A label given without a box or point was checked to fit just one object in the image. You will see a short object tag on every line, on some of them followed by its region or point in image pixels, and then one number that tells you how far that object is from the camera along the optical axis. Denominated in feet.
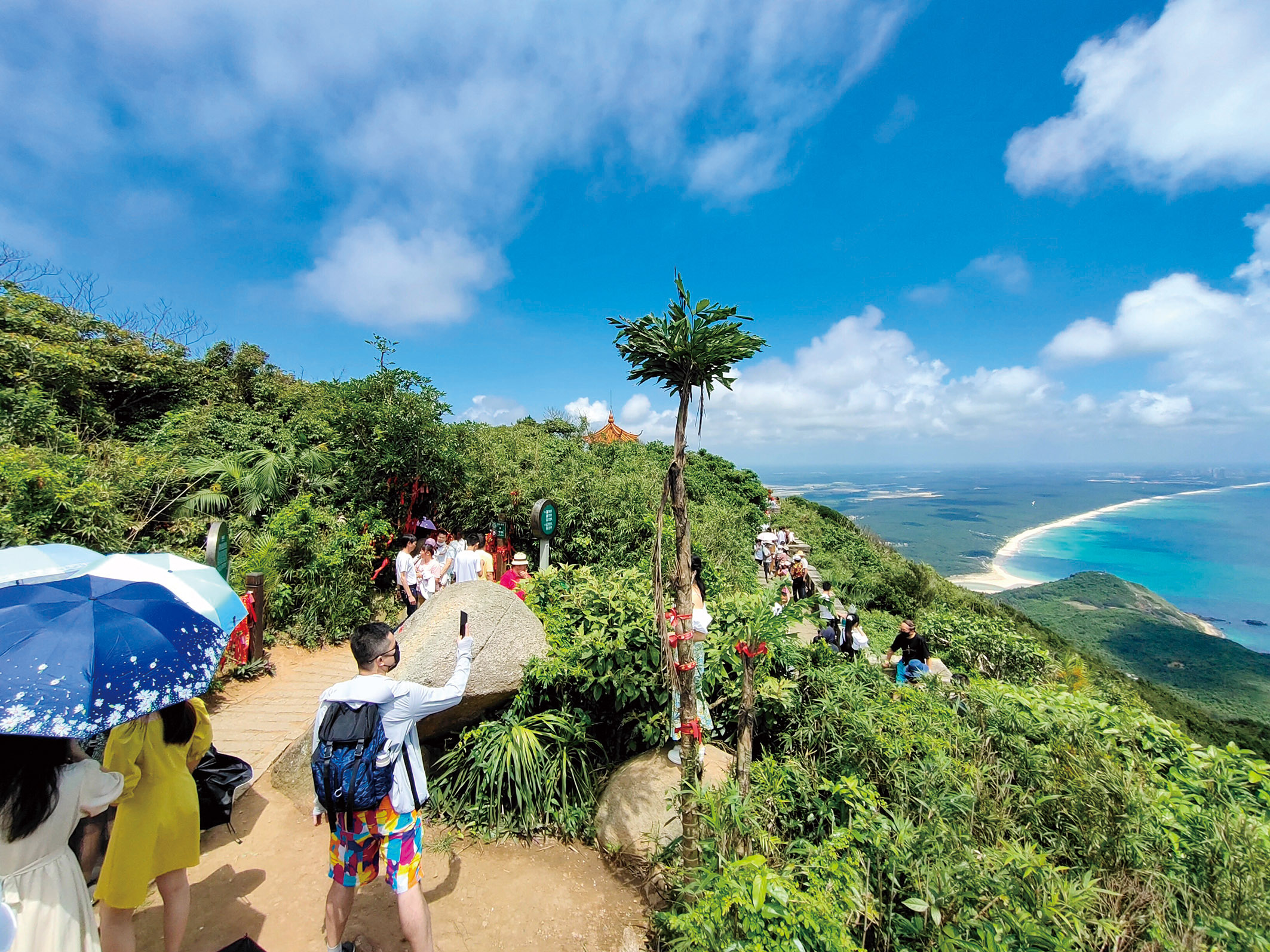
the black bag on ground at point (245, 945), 7.40
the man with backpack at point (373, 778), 8.00
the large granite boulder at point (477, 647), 13.97
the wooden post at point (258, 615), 20.24
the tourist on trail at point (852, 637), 25.03
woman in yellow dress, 7.82
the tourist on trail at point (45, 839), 6.15
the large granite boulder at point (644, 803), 12.30
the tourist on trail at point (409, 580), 23.82
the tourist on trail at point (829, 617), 26.04
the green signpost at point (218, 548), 18.75
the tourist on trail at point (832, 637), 25.71
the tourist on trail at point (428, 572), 24.11
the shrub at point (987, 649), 23.17
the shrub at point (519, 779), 13.08
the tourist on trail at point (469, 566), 23.15
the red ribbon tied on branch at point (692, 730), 11.26
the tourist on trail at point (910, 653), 21.04
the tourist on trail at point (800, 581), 38.75
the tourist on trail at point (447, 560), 24.72
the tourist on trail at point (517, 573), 22.19
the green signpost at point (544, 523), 25.14
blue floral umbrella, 6.54
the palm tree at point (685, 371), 10.69
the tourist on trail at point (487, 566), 23.75
